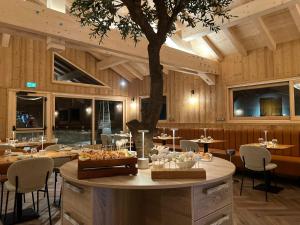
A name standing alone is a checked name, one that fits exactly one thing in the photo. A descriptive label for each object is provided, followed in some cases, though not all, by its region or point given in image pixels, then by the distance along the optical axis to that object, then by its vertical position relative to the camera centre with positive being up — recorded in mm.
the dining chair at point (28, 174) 2715 -585
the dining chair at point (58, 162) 3646 -601
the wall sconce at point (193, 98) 7661 +762
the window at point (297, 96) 5530 +566
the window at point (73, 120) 8000 +114
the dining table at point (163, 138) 6841 -438
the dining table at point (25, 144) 5388 -457
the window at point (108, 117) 9023 +231
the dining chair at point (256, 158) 3893 -603
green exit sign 7181 +1174
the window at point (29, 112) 7125 +360
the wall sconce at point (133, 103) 9680 +792
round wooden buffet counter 1577 -551
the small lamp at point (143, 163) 2016 -336
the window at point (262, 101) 5801 +530
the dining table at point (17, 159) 3029 -513
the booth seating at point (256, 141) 4801 -465
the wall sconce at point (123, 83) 9727 +1605
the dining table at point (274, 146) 4362 -457
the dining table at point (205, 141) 5430 -440
